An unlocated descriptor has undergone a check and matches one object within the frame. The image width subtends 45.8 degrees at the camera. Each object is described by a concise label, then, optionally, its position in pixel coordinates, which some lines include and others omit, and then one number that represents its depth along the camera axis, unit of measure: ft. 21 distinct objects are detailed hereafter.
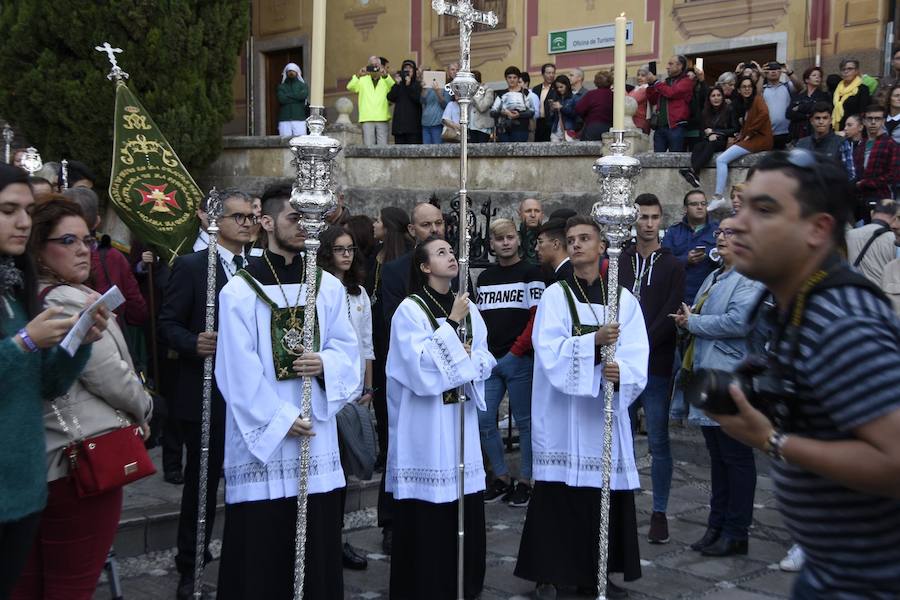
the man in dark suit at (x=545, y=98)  49.32
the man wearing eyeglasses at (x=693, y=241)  24.94
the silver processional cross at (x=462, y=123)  15.96
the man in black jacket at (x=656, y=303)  21.34
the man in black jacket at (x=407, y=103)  53.93
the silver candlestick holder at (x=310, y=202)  14.16
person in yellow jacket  57.26
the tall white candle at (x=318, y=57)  13.30
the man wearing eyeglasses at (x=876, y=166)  30.58
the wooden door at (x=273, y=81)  79.15
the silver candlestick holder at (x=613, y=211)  15.60
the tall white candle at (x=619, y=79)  14.74
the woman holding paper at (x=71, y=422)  12.00
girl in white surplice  17.03
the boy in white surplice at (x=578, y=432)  17.60
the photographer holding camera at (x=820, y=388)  7.22
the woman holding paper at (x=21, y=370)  10.45
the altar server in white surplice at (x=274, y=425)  14.90
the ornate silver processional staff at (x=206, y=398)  16.78
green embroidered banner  20.24
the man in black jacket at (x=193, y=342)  17.26
